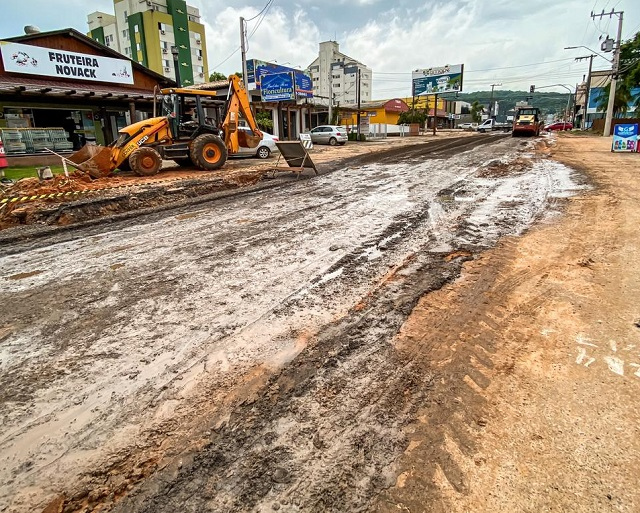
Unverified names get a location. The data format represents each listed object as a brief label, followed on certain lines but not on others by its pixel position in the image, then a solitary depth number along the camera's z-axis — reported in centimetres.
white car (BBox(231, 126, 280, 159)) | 1939
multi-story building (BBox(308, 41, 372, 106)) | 9238
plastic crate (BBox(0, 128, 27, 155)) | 1666
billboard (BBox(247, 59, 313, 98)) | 3053
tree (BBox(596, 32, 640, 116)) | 2911
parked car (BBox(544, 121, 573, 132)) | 5562
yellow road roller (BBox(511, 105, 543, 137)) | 3172
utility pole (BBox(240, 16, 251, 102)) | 2039
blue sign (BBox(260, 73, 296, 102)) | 2733
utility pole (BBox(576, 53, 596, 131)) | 4673
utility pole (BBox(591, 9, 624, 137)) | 2970
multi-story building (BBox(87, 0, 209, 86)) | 5653
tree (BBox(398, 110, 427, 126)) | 5415
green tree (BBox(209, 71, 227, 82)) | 5938
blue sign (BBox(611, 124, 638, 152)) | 1706
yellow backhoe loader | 1196
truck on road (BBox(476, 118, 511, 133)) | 5867
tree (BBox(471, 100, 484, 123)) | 8806
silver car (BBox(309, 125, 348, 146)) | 3009
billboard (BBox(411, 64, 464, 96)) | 4725
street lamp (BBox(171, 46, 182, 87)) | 1766
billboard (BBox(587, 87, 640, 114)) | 5429
